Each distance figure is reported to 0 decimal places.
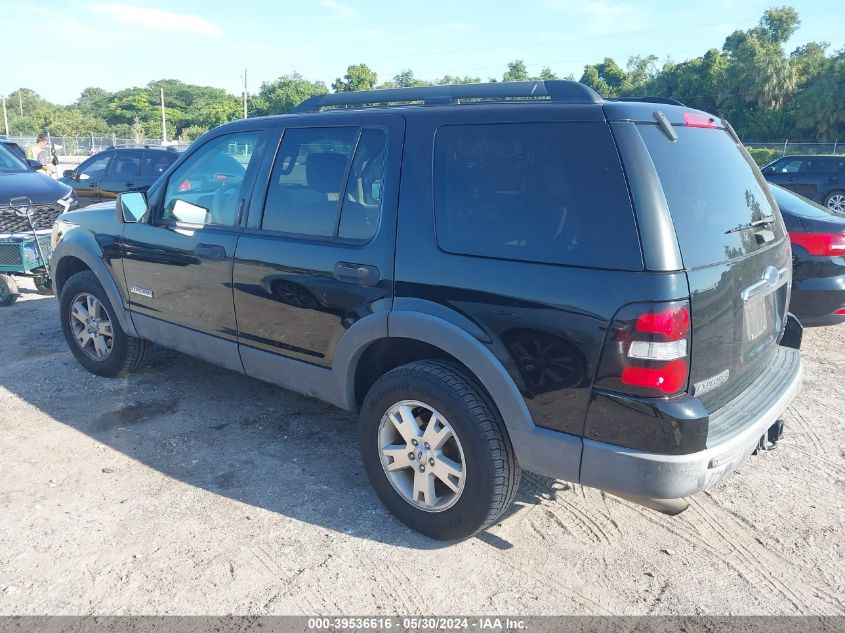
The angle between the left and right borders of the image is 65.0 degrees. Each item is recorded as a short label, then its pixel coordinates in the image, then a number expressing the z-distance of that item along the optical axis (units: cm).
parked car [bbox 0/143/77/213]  741
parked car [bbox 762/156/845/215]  1582
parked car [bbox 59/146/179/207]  1259
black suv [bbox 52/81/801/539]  246
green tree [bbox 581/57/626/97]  7362
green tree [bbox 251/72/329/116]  8282
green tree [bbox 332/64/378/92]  8919
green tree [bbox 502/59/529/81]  9118
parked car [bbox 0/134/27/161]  985
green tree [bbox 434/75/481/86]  9989
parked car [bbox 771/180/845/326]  528
